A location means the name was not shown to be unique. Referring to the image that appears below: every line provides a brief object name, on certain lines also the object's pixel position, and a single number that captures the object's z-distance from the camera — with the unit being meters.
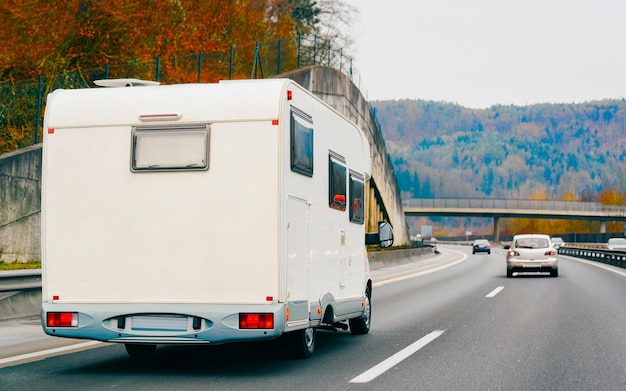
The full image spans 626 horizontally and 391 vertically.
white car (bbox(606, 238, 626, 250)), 76.30
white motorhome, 8.78
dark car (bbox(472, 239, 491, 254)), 77.69
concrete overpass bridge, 130.12
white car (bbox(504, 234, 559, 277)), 30.89
